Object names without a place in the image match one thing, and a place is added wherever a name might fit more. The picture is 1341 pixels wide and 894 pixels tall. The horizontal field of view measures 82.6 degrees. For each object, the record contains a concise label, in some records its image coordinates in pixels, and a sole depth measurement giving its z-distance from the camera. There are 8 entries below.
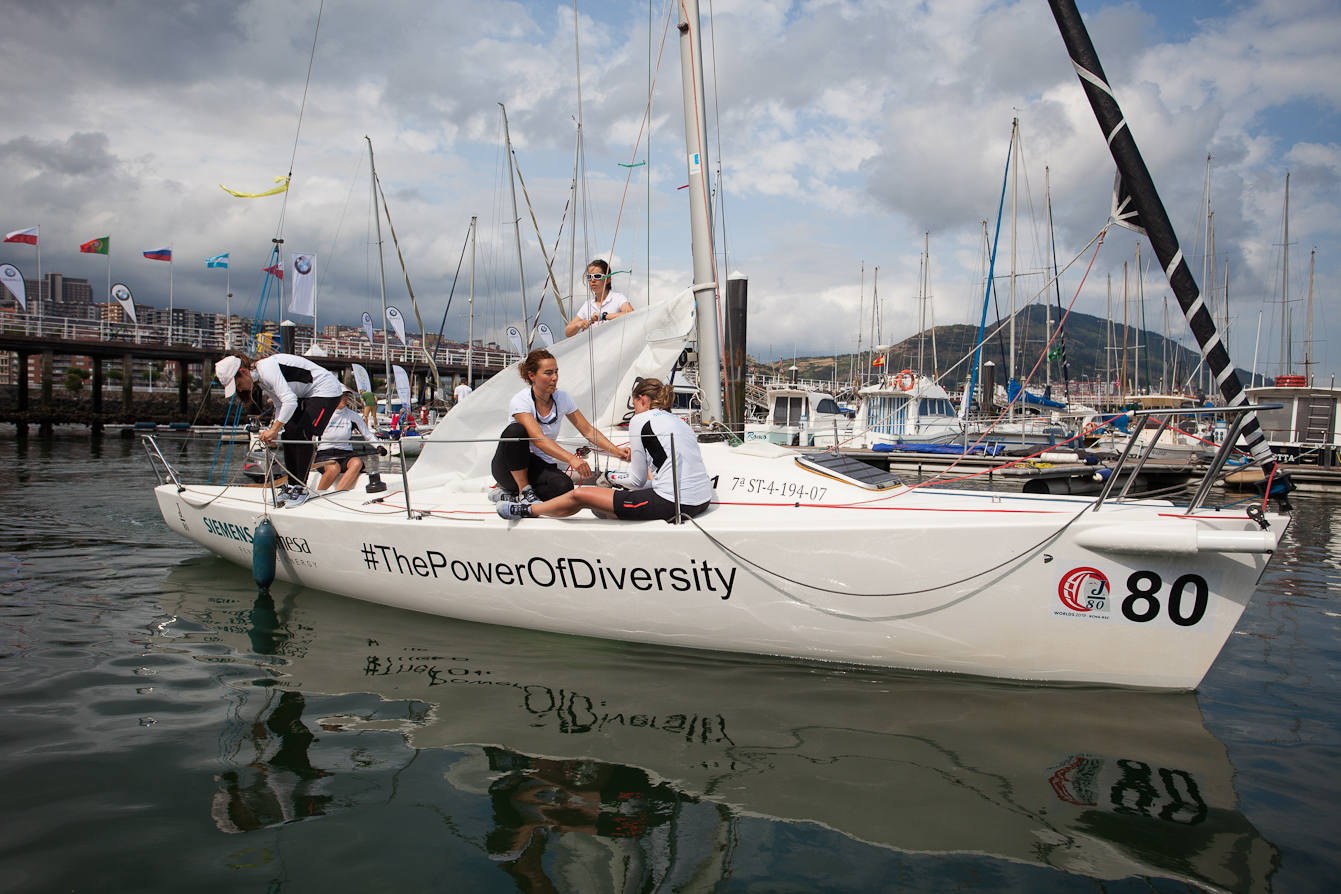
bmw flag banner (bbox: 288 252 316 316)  21.58
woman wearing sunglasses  6.09
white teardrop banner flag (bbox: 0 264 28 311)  27.47
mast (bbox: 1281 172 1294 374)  27.28
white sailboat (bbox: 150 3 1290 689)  3.56
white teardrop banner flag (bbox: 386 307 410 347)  28.61
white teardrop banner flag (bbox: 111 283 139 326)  33.47
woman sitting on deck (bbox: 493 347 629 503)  4.74
